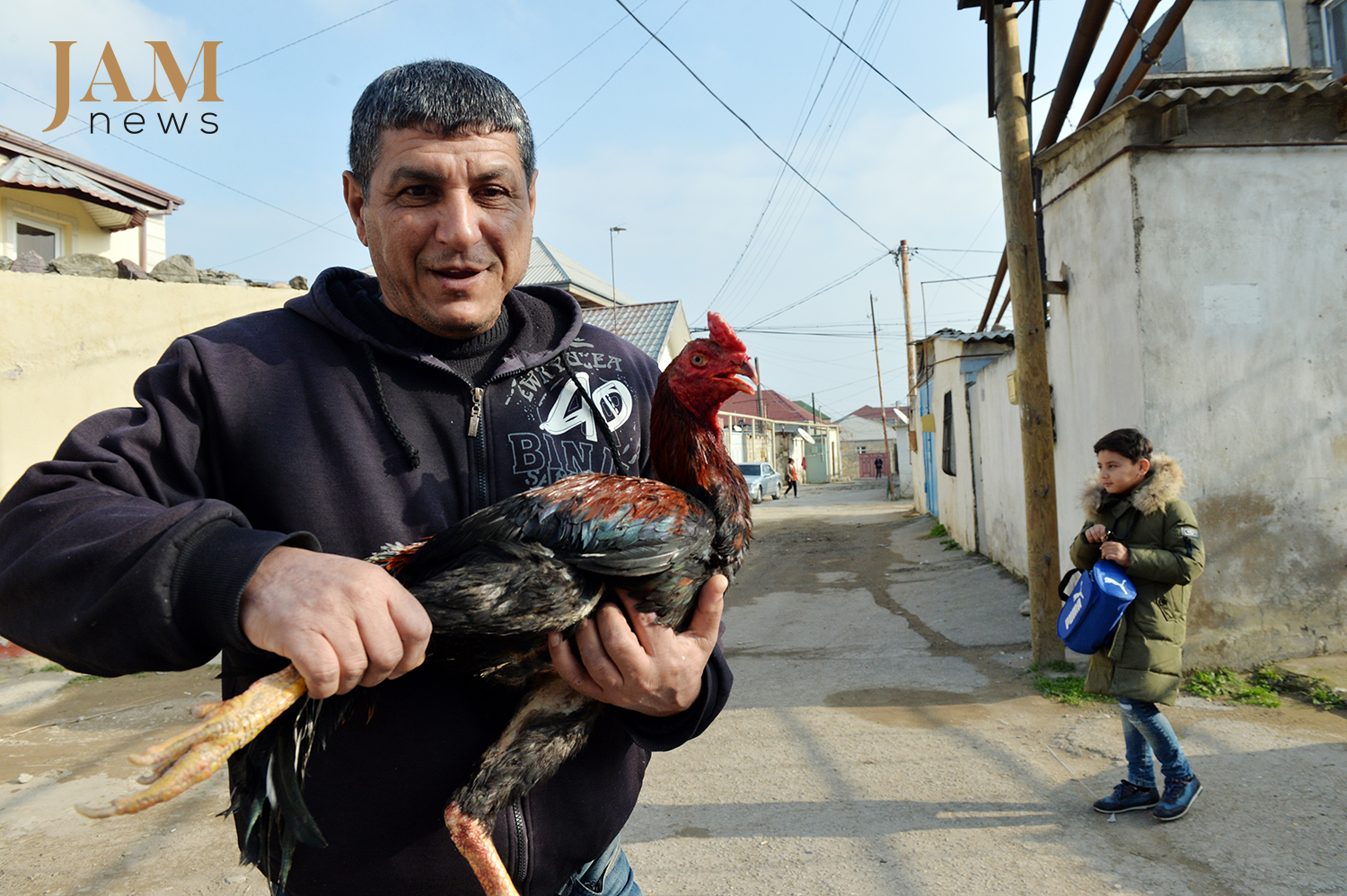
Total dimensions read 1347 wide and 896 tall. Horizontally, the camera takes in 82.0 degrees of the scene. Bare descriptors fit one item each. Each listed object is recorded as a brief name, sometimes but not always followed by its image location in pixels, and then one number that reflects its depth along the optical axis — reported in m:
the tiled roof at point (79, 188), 10.84
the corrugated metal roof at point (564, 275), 21.67
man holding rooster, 1.06
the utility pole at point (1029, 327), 6.50
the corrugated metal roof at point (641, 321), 20.89
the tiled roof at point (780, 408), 67.09
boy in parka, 4.11
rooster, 1.36
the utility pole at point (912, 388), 20.16
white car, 28.92
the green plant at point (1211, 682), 5.65
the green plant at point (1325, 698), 5.31
